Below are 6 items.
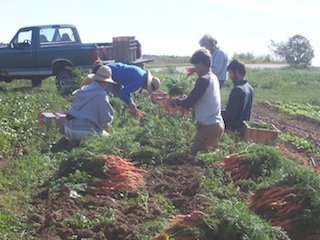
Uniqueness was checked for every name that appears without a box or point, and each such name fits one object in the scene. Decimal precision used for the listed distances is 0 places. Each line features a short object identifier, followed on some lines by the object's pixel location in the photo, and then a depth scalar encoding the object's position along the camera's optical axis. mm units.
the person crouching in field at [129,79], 11250
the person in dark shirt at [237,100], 9625
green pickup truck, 18172
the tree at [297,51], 56562
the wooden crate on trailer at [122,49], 18266
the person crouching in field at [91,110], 9156
